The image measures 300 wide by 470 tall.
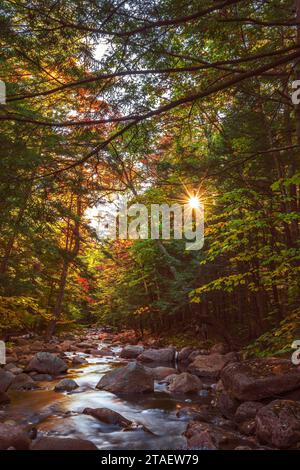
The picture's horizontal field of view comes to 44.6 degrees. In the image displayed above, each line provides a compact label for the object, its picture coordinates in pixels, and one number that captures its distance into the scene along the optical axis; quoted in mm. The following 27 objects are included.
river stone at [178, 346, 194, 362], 13096
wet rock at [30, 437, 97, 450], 4652
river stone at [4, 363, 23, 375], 9898
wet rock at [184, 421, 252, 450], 4957
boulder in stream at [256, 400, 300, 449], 4887
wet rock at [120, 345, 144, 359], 14219
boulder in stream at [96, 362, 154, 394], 8648
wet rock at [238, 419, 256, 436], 5438
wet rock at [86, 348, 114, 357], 15086
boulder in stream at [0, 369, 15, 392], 8094
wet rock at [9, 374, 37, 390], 8719
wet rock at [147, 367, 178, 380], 10312
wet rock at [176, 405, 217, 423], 6364
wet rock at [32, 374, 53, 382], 9720
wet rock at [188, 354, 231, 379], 10219
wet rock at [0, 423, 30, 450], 4738
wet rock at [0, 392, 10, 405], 7336
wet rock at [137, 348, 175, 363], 13133
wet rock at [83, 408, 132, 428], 6250
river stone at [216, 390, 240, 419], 6598
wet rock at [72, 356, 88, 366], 12555
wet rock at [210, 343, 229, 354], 12531
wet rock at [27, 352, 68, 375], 10477
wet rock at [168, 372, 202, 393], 8539
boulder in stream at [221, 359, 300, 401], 6332
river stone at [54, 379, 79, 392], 8664
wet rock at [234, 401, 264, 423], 6047
